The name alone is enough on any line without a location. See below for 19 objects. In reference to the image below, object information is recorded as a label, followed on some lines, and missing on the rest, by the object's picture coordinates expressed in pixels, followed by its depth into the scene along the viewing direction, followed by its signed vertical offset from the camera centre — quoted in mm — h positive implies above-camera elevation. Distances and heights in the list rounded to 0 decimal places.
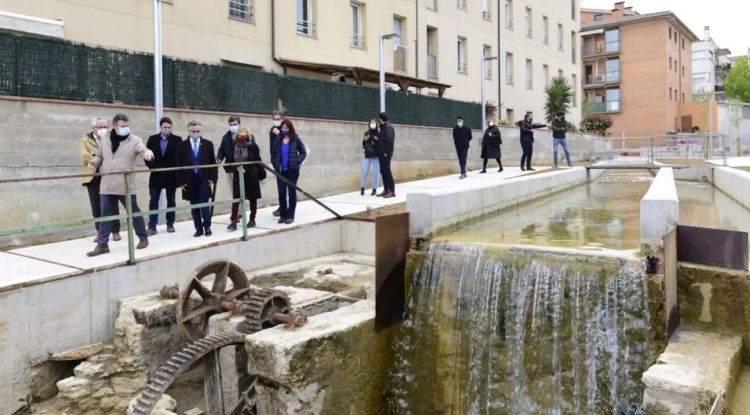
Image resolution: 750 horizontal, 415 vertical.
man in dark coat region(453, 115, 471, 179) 15555 +938
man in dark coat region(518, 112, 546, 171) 16641 +1067
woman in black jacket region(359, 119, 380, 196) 12094 +448
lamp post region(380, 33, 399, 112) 15383 +2346
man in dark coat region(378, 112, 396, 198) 11758 +648
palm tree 29406 +3778
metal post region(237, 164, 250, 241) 8281 -315
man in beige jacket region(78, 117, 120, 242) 7836 +338
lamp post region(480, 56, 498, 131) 21297 +2192
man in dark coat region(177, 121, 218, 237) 8633 +46
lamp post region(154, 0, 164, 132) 9805 +1813
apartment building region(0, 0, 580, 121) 12875 +4357
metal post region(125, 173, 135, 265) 6848 -511
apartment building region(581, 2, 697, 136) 49969 +8956
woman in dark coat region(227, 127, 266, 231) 9195 +111
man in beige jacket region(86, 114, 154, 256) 7484 +235
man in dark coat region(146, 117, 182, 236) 8617 +283
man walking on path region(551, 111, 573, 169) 16688 +1215
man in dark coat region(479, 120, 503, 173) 16691 +859
